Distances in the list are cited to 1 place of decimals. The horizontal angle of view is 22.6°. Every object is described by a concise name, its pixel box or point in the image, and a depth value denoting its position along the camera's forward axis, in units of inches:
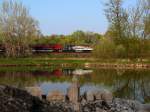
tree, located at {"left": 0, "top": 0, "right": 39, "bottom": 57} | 2861.7
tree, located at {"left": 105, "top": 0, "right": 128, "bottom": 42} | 2598.4
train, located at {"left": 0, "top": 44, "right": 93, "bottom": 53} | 3705.7
